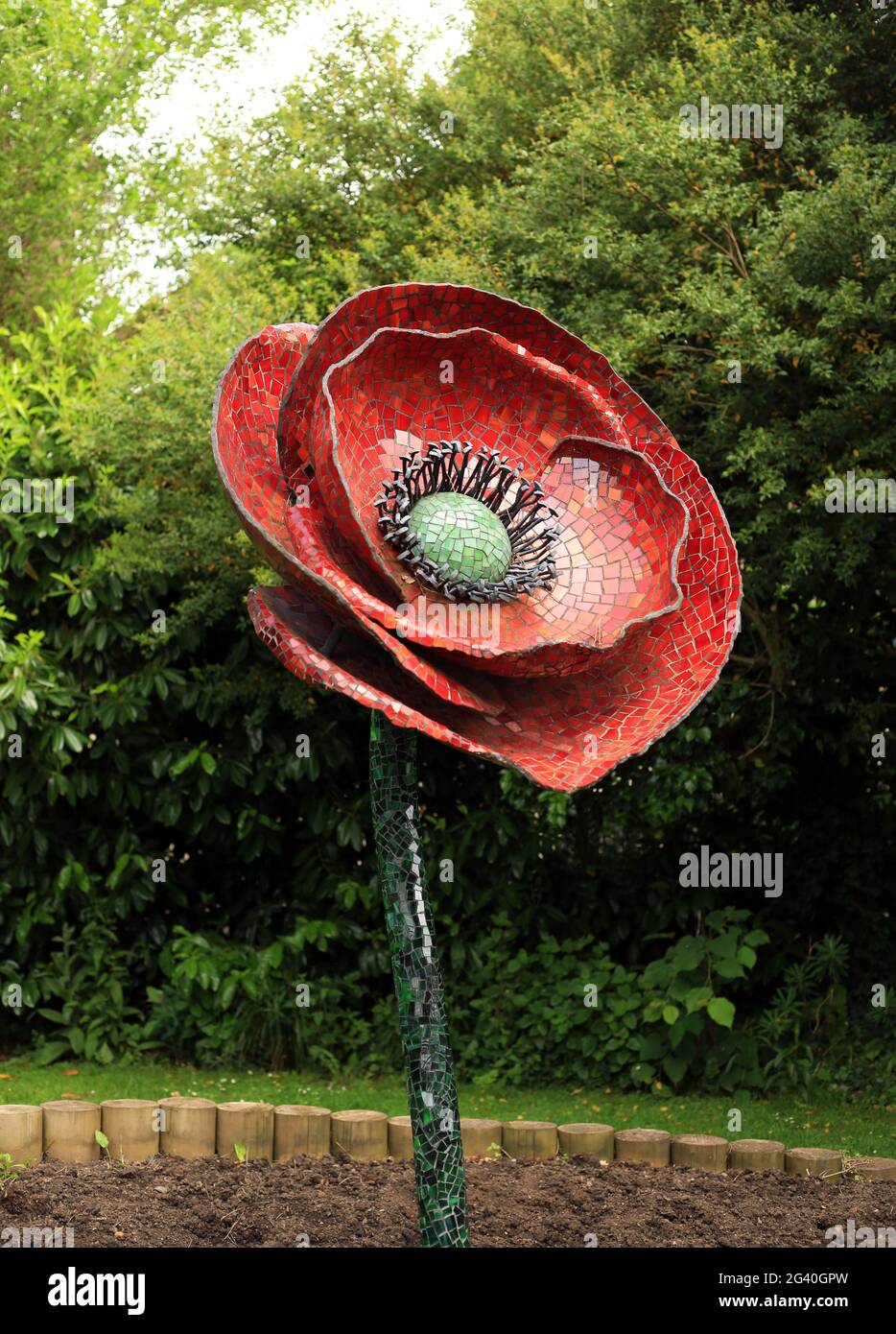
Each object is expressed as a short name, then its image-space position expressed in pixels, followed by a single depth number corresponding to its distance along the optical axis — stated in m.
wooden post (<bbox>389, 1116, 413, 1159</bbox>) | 3.96
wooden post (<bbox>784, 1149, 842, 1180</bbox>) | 3.79
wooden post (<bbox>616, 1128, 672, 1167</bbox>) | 3.90
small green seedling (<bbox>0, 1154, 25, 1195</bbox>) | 3.64
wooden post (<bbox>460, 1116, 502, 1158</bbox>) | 3.99
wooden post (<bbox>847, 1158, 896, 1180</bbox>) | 3.77
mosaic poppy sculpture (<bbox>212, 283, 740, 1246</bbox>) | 2.41
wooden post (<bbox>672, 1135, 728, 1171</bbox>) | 3.85
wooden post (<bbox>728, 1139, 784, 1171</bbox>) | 3.82
